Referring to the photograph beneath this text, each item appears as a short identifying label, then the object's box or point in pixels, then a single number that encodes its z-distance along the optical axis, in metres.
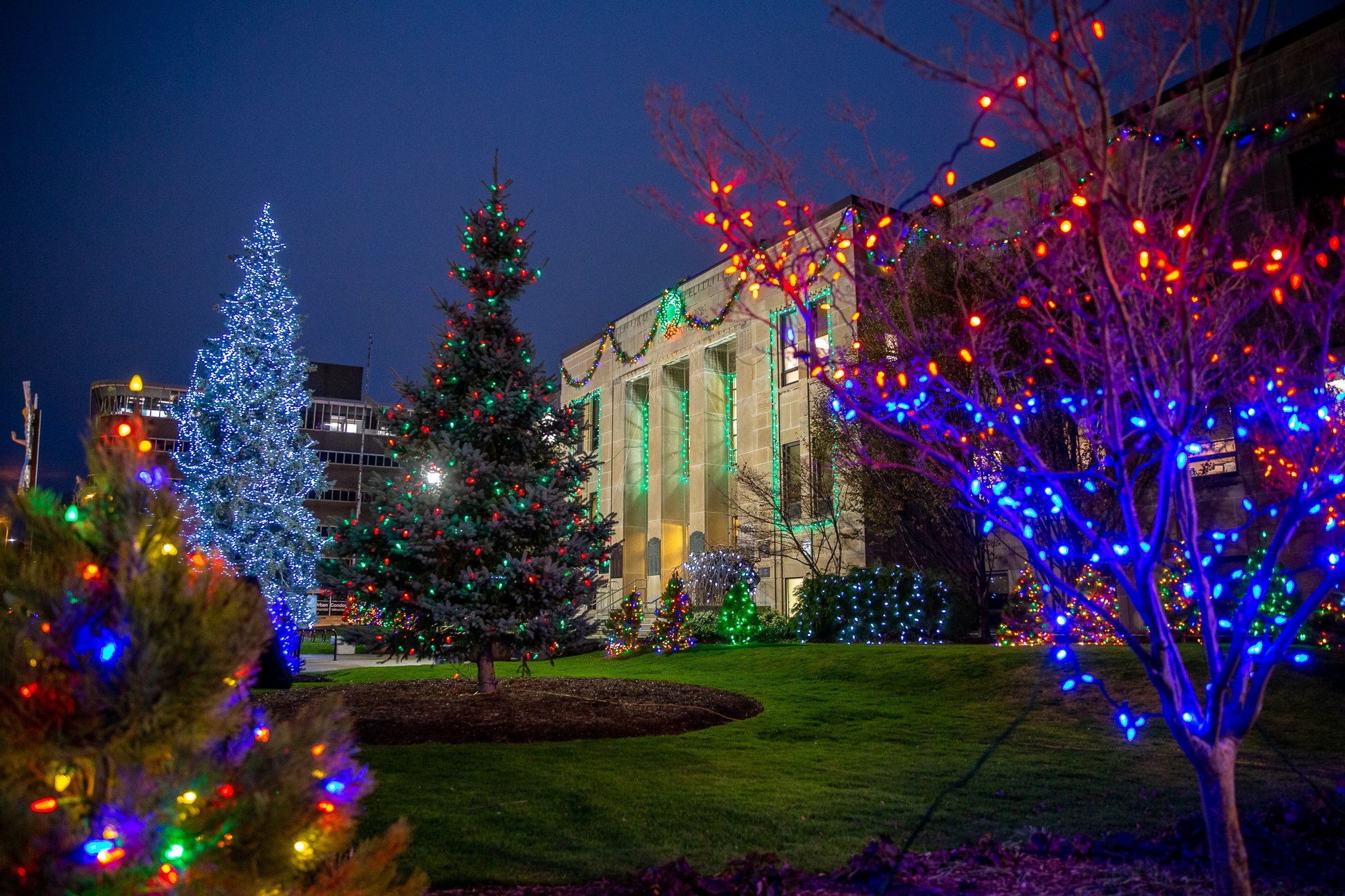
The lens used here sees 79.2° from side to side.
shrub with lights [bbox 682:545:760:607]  24.00
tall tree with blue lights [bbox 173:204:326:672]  24.61
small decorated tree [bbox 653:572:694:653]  20.95
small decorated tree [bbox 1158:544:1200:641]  12.26
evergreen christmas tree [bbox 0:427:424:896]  1.88
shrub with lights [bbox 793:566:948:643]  18.33
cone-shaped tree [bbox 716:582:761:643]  22.02
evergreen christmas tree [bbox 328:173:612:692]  10.80
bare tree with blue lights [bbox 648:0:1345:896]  3.22
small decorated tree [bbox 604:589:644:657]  21.56
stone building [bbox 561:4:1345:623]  16.23
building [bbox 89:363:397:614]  69.75
